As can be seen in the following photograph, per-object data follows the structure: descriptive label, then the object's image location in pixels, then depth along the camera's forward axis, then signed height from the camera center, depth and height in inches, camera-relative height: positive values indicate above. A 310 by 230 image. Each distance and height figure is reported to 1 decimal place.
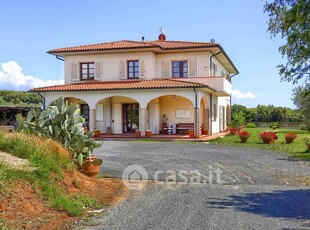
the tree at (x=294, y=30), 293.9 +79.2
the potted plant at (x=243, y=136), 818.8 -30.9
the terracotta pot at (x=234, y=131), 1083.9 -26.2
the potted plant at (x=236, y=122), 1088.6 +0.2
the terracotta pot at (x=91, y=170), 362.0 -47.0
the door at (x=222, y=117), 1293.1 +18.3
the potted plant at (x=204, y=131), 1014.4 -24.5
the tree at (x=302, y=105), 1102.2 +60.5
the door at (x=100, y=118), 1045.2 +12.1
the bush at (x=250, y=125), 1652.7 -13.2
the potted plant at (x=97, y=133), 956.0 -27.8
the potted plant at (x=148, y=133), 924.1 -27.1
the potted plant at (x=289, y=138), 816.3 -35.4
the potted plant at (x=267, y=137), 791.8 -32.3
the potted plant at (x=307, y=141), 661.9 -35.0
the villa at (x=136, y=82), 986.1 +112.6
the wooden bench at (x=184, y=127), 999.6 -13.2
